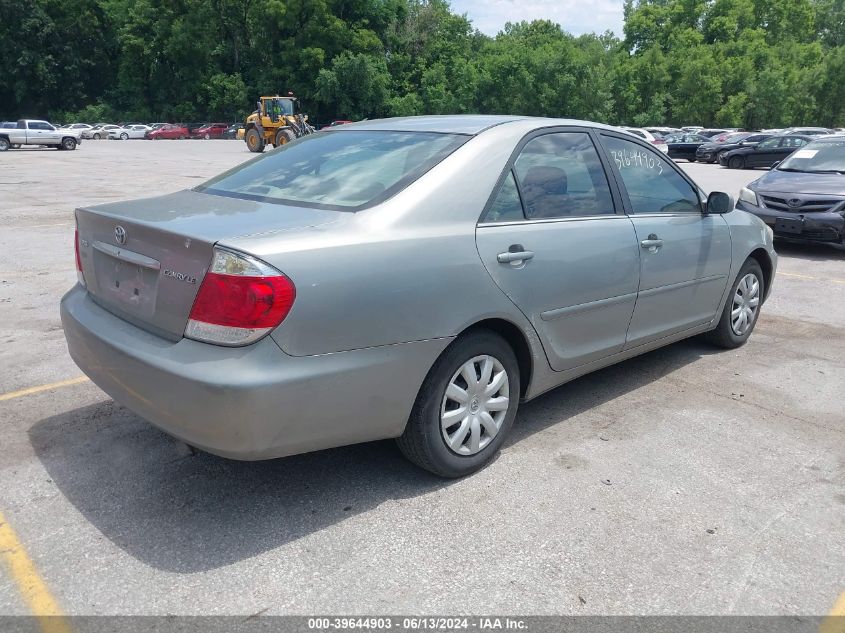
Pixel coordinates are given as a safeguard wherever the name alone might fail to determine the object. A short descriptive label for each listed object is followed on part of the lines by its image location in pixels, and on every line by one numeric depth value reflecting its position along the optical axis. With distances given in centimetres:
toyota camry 275
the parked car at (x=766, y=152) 2811
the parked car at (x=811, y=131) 3068
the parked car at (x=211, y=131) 6203
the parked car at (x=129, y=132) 5801
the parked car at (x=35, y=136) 3650
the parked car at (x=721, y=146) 3117
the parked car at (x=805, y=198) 930
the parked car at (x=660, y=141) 2813
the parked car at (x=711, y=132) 4023
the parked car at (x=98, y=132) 5828
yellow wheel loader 3712
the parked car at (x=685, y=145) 3478
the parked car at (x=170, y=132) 6048
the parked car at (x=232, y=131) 5984
